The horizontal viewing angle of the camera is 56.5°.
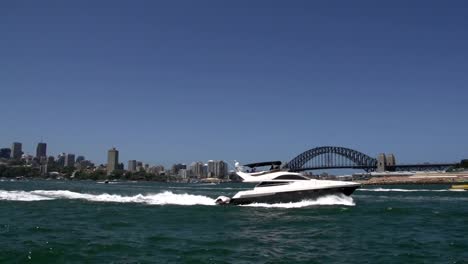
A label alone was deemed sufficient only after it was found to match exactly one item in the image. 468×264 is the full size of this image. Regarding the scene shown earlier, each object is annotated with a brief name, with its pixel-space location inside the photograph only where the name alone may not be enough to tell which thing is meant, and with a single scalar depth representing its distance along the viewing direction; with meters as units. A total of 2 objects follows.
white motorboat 36.97
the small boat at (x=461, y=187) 84.81
